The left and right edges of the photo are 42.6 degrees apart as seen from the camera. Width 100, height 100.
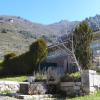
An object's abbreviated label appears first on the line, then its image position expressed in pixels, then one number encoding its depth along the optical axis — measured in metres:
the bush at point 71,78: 6.02
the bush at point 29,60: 9.98
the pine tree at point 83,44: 6.86
